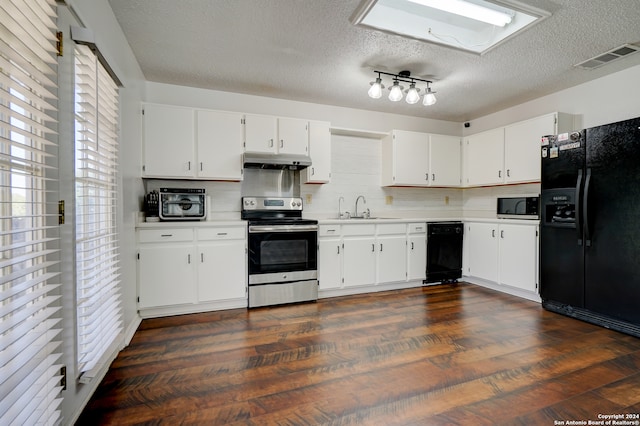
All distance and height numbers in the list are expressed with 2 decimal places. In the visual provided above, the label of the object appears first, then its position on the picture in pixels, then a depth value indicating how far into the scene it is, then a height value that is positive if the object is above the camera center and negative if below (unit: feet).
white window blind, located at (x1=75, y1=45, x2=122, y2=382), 5.34 +0.01
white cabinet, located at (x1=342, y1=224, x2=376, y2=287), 12.48 -1.82
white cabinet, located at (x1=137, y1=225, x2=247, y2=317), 9.91 -1.95
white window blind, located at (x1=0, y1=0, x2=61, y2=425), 3.31 -0.15
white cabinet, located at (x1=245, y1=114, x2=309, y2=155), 11.89 +2.98
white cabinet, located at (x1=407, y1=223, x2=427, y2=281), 13.58 -1.81
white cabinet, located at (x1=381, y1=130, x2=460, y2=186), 14.61 +2.46
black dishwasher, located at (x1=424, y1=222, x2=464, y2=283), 13.97 -1.88
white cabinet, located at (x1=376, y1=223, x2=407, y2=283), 13.02 -1.79
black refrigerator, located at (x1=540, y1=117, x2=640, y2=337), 8.68 -0.46
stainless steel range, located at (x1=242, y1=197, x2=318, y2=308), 11.05 -1.87
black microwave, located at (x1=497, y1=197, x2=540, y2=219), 12.35 +0.10
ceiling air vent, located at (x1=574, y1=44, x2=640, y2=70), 8.94 +4.69
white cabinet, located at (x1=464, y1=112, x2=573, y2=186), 11.89 +2.61
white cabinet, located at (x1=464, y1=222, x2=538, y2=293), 11.66 -1.78
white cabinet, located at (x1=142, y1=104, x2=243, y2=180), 10.73 +2.42
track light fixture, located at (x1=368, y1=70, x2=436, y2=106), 10.23 +4.07
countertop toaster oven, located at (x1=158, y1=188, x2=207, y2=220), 10.53 +0.23
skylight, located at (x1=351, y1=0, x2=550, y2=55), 7.13 +4.76
